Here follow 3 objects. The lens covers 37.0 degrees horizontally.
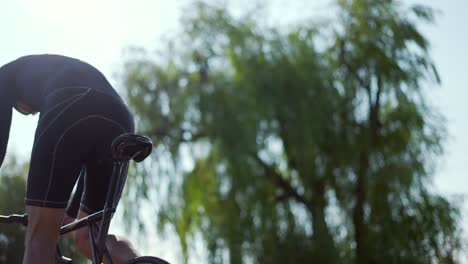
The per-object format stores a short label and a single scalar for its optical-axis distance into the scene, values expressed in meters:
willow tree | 11.17
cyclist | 2.64
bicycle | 2.54
